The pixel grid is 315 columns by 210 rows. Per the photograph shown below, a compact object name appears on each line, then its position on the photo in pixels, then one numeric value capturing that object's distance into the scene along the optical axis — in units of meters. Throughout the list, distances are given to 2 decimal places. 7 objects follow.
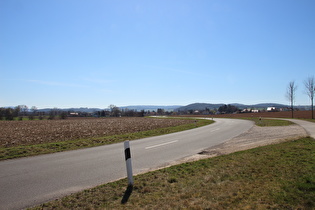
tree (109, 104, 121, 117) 128.61
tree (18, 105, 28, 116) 129.80
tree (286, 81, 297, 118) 46.56
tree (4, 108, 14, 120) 75.46
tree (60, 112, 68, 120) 84.75
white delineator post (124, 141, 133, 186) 5.01
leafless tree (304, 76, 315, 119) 40.84
